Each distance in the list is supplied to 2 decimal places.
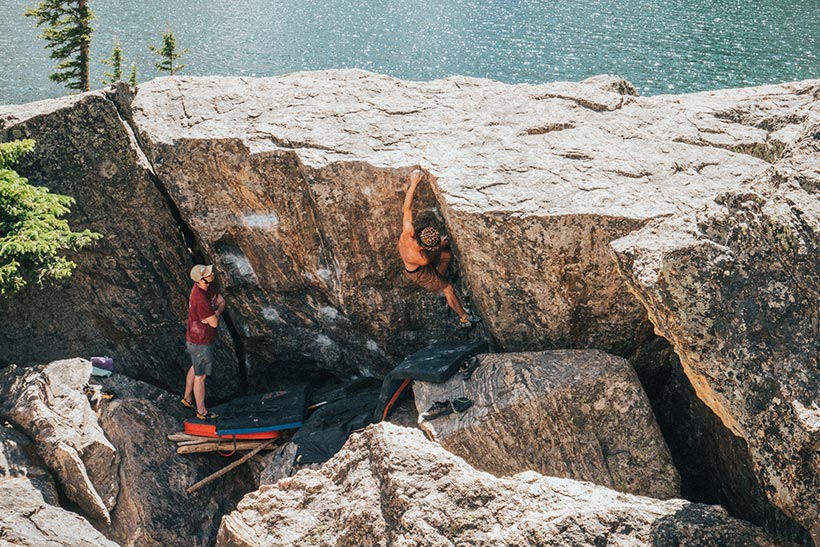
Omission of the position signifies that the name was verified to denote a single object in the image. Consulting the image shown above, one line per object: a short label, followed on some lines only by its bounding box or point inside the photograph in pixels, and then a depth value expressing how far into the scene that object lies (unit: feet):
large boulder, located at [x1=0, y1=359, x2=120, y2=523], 34.78
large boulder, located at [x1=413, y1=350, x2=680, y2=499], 28.73
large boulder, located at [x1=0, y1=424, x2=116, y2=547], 29.50
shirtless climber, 35.12
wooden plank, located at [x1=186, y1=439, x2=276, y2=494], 38.17
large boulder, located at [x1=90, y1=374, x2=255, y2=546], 36.24
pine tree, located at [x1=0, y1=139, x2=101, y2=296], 36.83
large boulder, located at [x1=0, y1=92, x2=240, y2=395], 42.06
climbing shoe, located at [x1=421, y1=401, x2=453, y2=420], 31.24
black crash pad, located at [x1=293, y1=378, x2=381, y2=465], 36.11
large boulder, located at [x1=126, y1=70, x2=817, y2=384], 31.60
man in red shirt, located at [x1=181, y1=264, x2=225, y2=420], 39.63
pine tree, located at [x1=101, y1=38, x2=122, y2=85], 125.59
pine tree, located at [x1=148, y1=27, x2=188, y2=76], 133.69
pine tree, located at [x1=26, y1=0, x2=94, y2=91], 102.58
